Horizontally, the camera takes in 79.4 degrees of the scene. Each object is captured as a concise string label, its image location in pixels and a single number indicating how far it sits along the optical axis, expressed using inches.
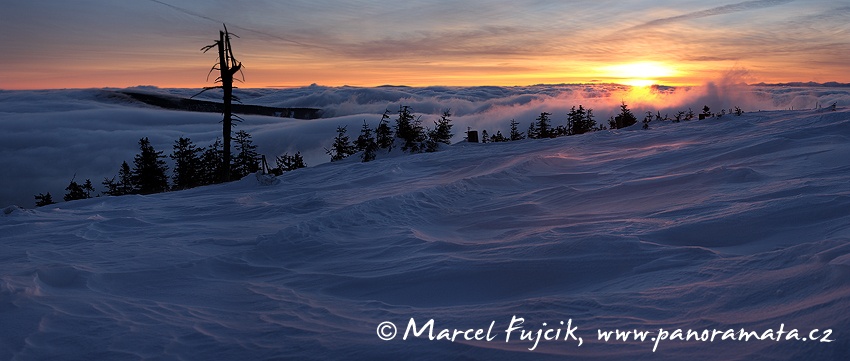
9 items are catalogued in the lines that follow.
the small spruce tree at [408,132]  584.7
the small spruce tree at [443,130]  693.3
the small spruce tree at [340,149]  676.6
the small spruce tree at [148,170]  1612.7
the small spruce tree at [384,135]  605.9
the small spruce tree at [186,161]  1616.6
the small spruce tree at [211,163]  1428.4
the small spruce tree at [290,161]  859.6
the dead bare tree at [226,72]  623.8
